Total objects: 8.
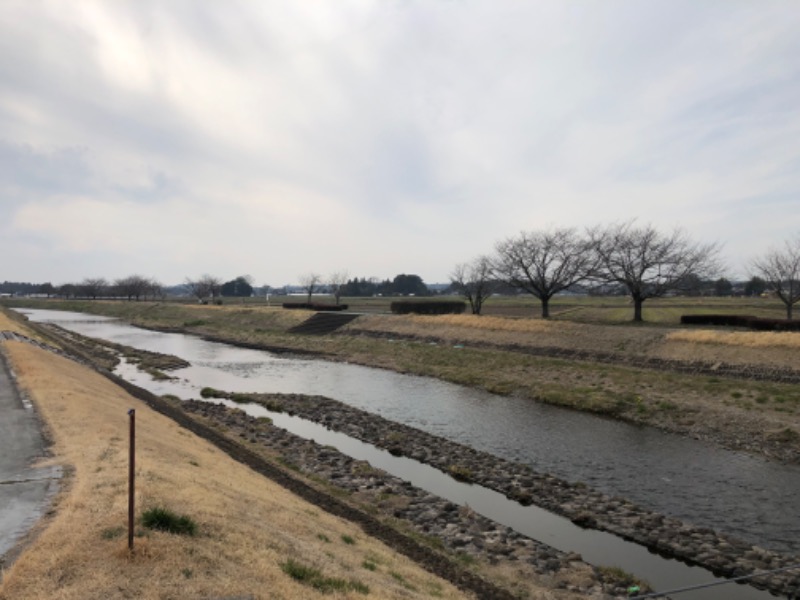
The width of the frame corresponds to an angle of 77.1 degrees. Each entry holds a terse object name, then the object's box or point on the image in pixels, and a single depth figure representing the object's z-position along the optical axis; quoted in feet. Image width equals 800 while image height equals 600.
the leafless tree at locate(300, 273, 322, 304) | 367.15
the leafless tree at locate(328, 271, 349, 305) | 368.89
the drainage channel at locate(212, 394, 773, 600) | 30.67
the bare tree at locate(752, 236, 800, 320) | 122.72
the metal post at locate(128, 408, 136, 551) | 17.59
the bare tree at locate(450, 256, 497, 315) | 180.04
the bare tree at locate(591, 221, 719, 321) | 136.36
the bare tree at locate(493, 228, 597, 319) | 151.94
